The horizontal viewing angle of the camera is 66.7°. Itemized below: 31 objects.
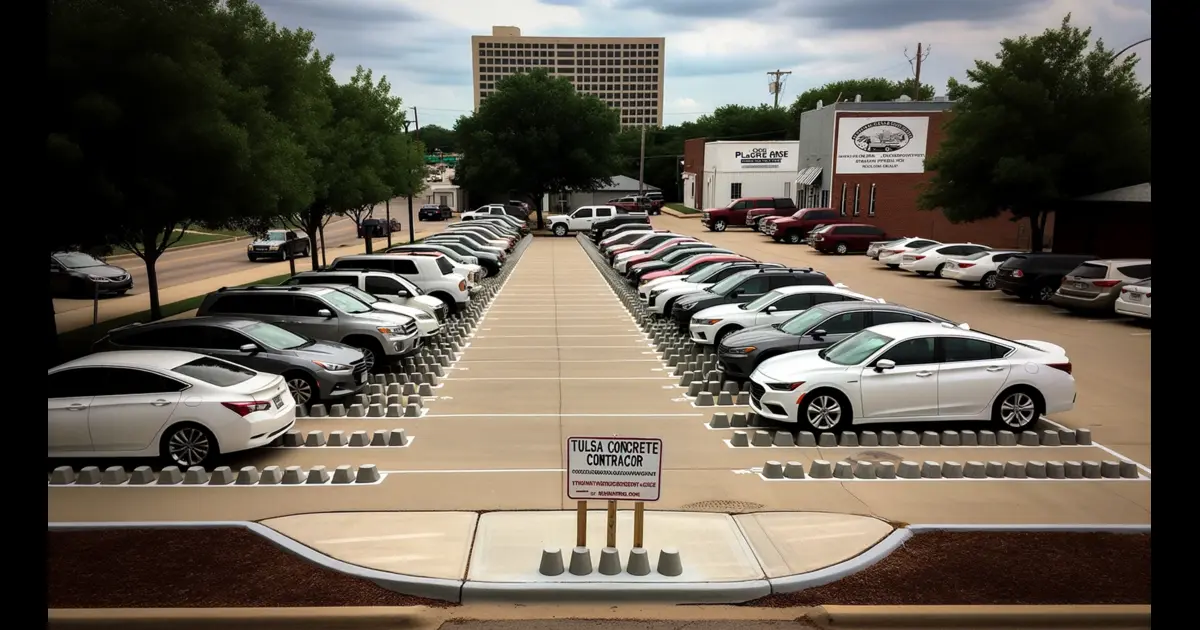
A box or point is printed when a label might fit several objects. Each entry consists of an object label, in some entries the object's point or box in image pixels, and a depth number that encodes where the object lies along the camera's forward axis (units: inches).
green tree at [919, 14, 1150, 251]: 1147.9
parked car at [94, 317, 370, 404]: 514.0
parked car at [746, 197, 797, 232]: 2150.6
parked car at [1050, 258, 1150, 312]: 874.8
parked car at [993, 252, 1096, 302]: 1002.1
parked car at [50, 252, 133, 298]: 1095.6
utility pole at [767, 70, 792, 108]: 4047.7
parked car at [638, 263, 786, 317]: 828.6
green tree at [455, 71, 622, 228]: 2426.2
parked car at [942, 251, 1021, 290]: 1157.1
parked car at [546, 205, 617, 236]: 2174.0
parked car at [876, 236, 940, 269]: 1368.1
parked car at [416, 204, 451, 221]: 2901.1
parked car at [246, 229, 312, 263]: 1637.6
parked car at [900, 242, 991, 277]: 1264.8
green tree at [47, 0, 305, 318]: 593.0
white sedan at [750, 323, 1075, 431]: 463.5
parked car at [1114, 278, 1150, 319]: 814.5
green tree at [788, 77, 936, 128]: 4623.5
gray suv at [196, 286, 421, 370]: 619.2
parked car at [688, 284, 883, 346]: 657.0
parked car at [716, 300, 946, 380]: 559.2
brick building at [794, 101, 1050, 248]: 1956.2
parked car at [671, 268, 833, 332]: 733.9
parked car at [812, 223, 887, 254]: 1659.7
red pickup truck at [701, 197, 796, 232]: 2218.3
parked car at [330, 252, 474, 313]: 876.0
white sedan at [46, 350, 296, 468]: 405.4
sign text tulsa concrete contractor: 291.7
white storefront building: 2753.4
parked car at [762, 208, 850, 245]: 1872.5
